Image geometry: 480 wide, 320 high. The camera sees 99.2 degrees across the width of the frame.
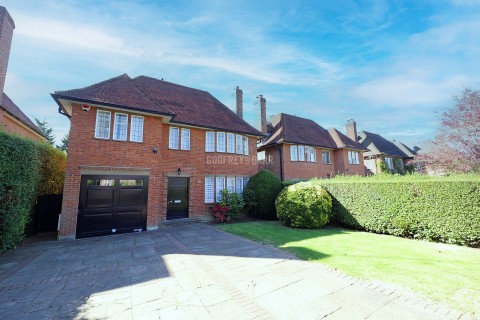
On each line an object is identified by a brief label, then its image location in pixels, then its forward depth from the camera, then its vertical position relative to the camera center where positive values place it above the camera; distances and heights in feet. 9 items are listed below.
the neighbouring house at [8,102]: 32.07 +18.37
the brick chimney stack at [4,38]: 31.76 +24.14
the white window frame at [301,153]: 64.30 +10.45
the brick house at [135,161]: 29.37 +4.82
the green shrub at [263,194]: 44.27 -1.58
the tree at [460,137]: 45.42 +10.91
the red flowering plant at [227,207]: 41.37 -4.01
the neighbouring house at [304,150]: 61.98 +12.04
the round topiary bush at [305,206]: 33.30 -3.38
